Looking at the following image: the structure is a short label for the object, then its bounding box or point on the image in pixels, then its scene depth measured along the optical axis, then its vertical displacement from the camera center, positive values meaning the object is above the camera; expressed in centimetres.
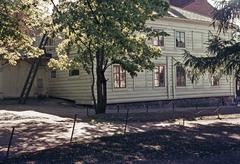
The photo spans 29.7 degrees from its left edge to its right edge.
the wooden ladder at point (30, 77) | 3469 +40
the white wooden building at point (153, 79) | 3372 +19
